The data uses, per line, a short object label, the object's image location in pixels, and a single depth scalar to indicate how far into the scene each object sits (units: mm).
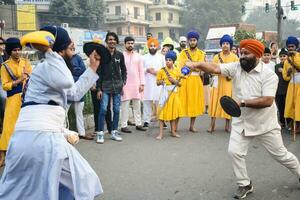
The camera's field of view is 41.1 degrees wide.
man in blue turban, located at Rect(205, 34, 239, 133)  7977
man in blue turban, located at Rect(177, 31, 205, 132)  8203
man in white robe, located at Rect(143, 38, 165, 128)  8852
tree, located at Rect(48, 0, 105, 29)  40125
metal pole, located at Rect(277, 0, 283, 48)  26469
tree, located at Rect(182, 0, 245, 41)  60528
